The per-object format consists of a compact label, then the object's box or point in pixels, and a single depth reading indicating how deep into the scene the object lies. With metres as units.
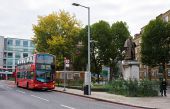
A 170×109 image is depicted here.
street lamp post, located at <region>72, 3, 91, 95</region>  22.22
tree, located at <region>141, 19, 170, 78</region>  45.92
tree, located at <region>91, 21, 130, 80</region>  49.64
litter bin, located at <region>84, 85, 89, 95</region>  22.20
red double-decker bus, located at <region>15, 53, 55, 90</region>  25.87
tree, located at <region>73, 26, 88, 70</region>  50.36
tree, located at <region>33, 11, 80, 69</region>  45.16
